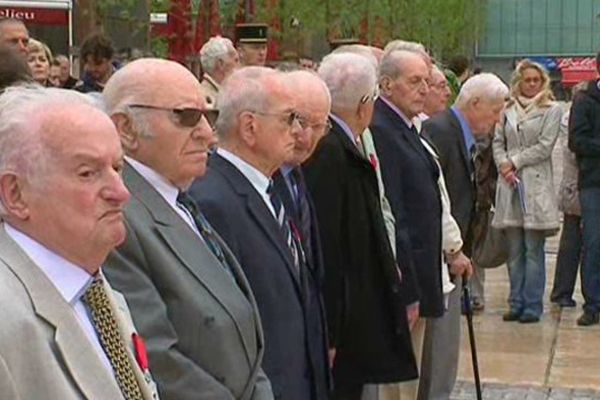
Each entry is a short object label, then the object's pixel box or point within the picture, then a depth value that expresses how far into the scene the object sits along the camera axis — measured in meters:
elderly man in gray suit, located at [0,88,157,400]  3.81
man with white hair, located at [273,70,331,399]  6.83
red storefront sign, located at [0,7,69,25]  22.37
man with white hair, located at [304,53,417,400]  8.11
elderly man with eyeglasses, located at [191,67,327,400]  6.32
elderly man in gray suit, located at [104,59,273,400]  5.15
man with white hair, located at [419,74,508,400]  11.18
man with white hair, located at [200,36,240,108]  12.19
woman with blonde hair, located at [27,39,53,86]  10.71
